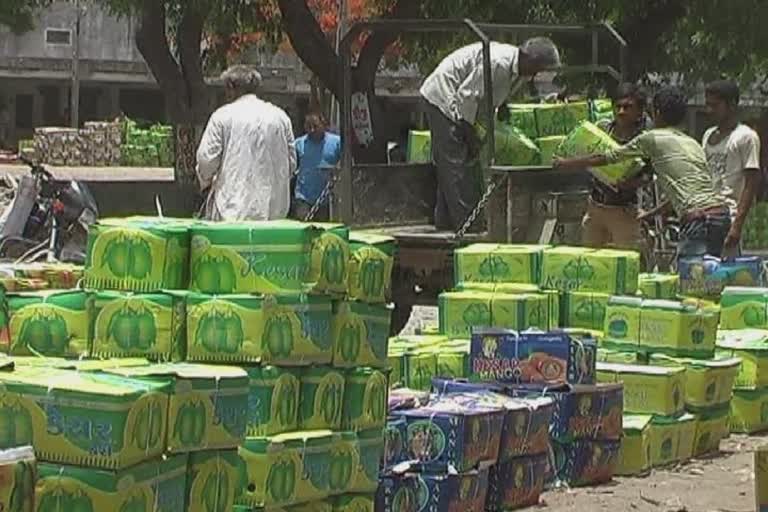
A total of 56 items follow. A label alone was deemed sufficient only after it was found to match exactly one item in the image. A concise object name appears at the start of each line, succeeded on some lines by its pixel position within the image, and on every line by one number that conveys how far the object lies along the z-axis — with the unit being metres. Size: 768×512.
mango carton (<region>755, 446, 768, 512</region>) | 11.60
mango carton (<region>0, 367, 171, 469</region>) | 10.08
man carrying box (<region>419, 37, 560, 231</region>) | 24.31
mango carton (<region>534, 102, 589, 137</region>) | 26.44
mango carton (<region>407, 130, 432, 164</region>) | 27.31
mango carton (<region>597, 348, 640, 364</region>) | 19.05
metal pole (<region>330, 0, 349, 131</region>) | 60.10
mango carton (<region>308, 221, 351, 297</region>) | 12.87
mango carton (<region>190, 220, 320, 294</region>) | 12.69
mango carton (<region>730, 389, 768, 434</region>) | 20.78
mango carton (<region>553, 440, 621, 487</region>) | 17.14
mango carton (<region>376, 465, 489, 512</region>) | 14.34
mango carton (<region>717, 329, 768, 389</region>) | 20.61
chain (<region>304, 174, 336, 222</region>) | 26.27
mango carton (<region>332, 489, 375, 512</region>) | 13.17
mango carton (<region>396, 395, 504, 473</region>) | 14.65
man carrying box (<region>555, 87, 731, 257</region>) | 21.78
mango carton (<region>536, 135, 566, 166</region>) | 25.75
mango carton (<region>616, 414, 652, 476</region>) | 18.06
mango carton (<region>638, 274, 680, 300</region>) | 20.23
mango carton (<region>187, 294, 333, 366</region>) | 12.35
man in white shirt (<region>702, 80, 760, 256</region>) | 23.77
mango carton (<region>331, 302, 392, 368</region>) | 13.13
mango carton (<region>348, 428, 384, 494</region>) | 13.24
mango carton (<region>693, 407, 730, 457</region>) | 19.39
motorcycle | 29.66
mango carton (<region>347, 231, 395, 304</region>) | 13.39
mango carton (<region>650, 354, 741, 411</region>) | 19.05
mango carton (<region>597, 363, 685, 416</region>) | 18.34
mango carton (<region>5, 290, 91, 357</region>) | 12.52
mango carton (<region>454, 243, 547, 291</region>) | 19.58
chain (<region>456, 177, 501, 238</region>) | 23.66
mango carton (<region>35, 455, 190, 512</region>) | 10.04
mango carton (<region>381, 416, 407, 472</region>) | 14.62
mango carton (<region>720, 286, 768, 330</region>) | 21.86
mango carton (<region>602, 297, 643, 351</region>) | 18.95
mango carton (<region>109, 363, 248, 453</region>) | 10.78
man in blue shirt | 29.84
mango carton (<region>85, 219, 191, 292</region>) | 12.62
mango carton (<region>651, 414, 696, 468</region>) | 18.52
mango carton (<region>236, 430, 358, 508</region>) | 12.34
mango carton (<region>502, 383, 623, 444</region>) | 16.80
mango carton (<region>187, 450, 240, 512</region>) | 11.12
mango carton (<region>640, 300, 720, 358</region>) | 19.00
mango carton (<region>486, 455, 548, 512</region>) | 15.63
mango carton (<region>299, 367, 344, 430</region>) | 12.87
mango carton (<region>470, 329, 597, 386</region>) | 16.87
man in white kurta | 21.30
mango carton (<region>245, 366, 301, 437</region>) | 12.37
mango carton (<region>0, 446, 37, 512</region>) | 9.06
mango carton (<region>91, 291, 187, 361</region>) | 12.37
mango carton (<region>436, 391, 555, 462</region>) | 15.49
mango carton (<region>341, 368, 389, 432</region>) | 13.23
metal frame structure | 23.97
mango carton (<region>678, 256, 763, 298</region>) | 22.72
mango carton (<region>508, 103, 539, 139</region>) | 26.12
